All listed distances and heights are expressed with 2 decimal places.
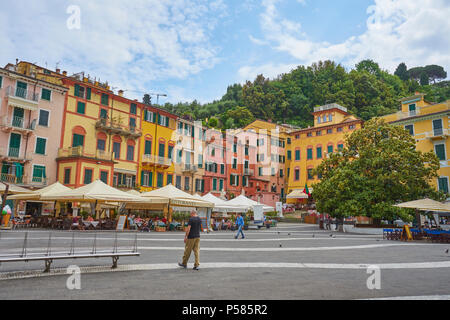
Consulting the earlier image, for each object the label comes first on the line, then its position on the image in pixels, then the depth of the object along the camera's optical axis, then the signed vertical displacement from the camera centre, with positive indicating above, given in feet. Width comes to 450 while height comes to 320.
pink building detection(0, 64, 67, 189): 90.12 +22.87
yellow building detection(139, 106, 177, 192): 122.52 +23.66
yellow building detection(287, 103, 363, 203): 161.99 +36.94
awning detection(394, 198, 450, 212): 60.08 +1.80
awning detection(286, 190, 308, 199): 152.16 +8.49
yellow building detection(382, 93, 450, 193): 114.73 +32.65
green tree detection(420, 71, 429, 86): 316.33 +129.15
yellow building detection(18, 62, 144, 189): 98.94 +25.35
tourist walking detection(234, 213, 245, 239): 63.22 -1.86
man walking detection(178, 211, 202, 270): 27.48 -2.35
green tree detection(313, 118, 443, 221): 83.97 +9.04
